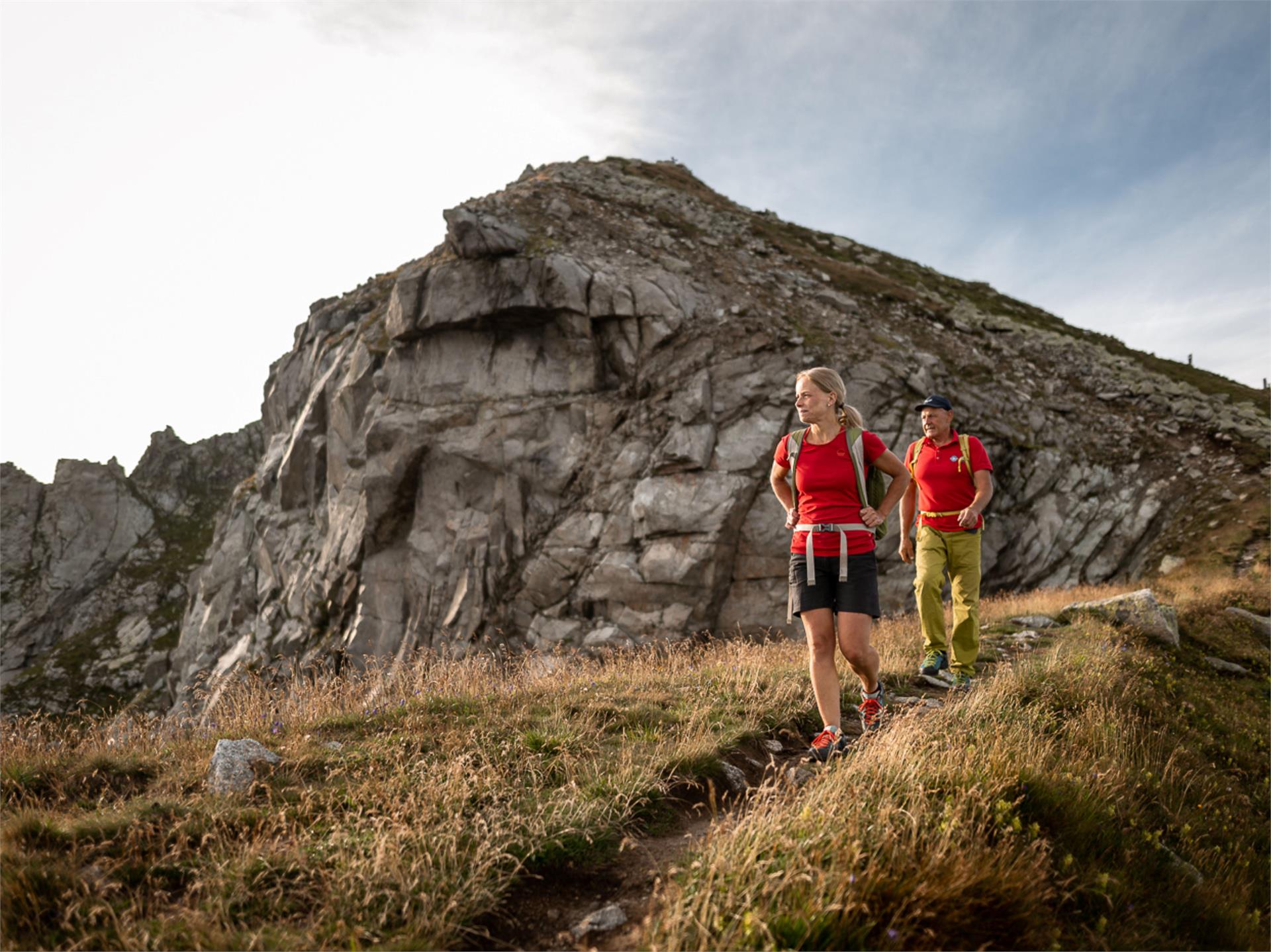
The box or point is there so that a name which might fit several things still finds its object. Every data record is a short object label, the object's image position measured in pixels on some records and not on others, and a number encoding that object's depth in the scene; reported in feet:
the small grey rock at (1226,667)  36.04
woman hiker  18.37
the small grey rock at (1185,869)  13.89
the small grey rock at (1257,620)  43.81
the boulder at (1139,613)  36.78
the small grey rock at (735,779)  16.99
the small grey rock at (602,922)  10.91
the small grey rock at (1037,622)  40.38
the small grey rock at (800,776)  16.76
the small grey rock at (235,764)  14.96
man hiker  26.58
